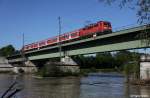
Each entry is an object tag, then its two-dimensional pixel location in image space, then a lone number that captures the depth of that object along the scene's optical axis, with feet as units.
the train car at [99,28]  249.84
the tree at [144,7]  31.78
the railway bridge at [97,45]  199.94
